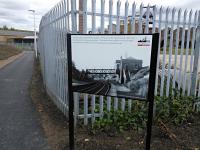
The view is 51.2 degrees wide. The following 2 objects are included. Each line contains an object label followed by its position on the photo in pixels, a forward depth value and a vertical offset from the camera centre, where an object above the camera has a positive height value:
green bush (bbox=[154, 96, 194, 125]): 4.31 -1.29
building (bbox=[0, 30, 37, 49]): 70.62 +3.22
